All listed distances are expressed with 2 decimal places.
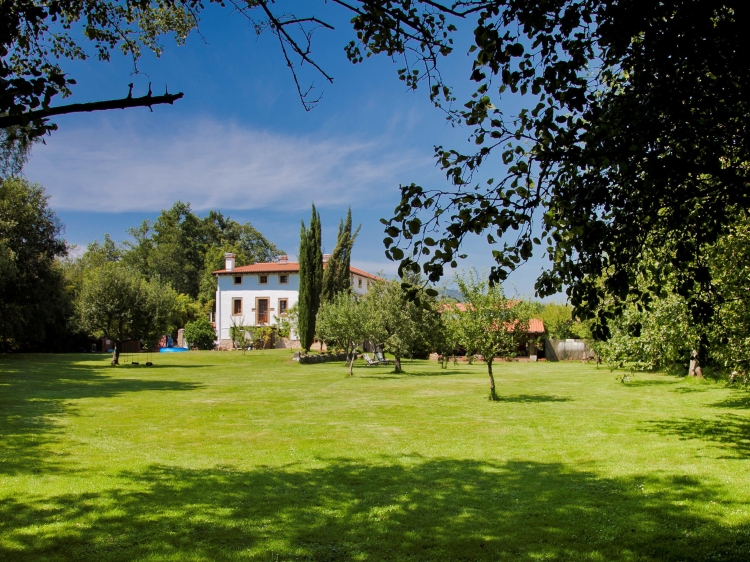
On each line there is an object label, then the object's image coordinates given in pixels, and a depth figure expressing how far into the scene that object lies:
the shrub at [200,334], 57.22
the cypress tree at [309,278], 49.19
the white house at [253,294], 59.47
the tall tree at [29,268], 36.66
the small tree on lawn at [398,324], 33.53
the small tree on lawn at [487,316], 20.42
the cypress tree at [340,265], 51.59
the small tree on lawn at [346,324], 32.22
